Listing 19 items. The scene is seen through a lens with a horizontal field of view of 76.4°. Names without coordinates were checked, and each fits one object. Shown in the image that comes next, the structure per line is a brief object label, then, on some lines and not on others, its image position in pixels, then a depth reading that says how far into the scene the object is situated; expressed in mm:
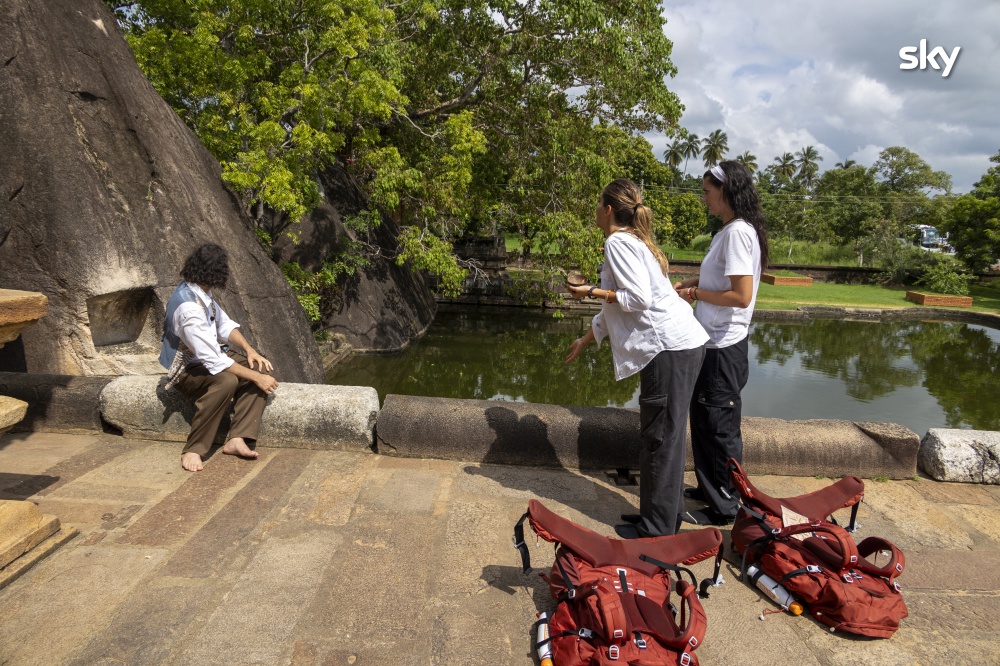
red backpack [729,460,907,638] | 2400
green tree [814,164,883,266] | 31375
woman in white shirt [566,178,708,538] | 2783
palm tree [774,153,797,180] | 61281
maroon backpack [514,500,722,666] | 2092
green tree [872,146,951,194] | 40656
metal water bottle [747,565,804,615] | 2525
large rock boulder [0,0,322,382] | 5207
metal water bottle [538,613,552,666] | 2119
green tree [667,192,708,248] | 37438
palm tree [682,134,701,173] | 67219
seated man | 3670
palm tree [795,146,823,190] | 61219
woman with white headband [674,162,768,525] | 3041
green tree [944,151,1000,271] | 25188
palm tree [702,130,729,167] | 64375
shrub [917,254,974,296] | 23781
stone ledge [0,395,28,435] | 2621
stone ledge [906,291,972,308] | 21844
